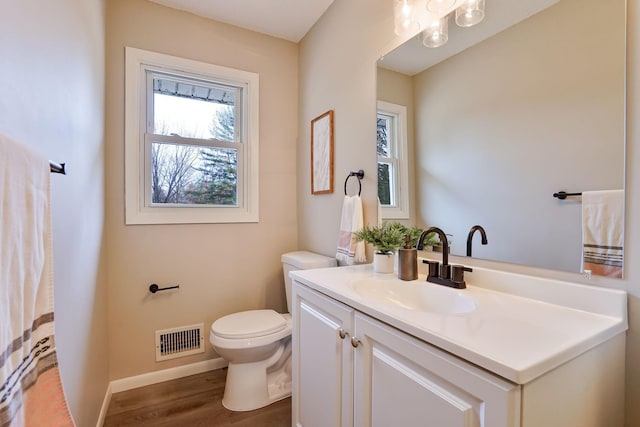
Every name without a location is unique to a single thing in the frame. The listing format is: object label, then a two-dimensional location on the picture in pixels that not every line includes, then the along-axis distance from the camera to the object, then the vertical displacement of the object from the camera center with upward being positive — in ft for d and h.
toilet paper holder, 6.34 -1.67
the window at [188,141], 6.29 +1.63
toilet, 5.37 -2.73
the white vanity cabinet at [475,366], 1.91 -1.21
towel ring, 5.54 +0.68
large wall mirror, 2.76 +0.98
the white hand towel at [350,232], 5.37 -0.40
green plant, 4.50 -0.40
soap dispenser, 4.11 -0.75
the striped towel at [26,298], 1.63 -0.53
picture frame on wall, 6.44 +1.31
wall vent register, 6.49 -2.94
